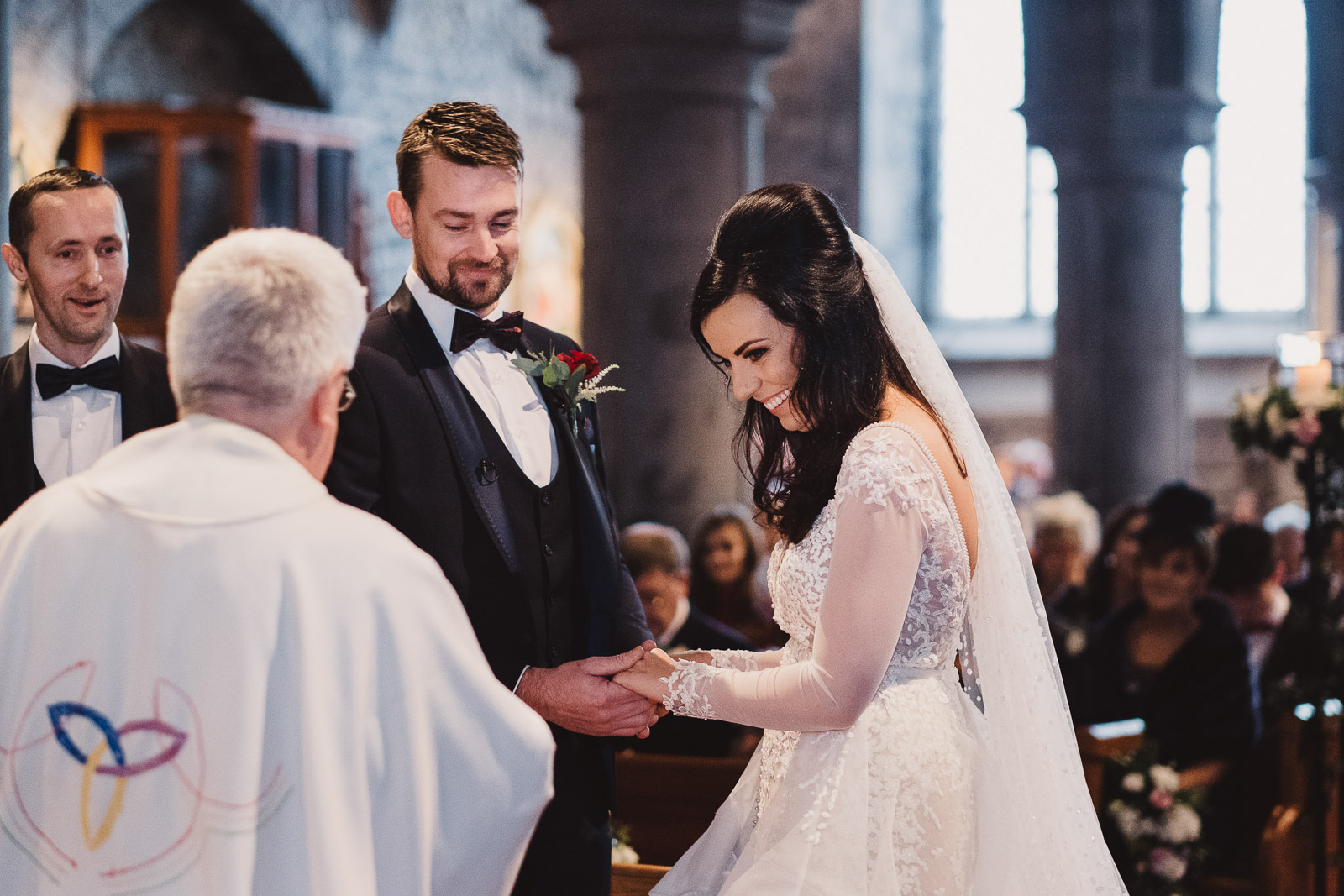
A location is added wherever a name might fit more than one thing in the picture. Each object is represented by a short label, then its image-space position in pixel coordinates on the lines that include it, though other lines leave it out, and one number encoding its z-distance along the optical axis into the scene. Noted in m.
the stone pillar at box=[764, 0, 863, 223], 15.47
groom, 2.48
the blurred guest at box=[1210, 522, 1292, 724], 6.55
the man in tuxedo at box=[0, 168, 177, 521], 2.64
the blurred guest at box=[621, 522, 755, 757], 4.74
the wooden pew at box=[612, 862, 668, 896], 2.85
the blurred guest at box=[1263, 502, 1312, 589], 8.09
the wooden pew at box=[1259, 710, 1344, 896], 4.57
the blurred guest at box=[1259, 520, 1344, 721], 5.09
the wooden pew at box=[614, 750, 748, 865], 3.79
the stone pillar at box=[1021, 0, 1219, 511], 8.54
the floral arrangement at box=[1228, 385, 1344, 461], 5.16
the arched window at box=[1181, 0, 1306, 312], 15.96
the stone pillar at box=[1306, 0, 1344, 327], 10.81
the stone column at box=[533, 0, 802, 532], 6.09
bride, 2.35
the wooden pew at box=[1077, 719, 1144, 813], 4.50
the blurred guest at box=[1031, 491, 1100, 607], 7.64
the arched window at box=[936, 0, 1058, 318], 17.02
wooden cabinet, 8.98
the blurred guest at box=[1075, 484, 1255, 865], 4.96
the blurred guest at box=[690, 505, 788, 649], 5.90
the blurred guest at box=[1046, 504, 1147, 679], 6.68
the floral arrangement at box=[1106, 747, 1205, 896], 4.41
